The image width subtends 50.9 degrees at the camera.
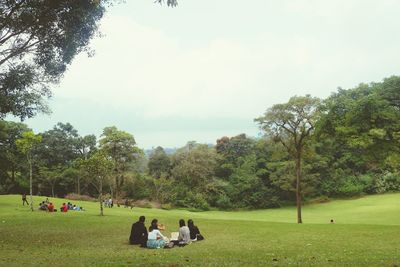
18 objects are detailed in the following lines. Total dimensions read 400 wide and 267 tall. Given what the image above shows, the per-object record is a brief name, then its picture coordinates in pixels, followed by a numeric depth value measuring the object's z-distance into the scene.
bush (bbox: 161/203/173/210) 70.05
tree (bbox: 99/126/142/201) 68.06
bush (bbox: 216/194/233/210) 75.31
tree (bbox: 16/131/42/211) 35.56
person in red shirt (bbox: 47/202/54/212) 39.00
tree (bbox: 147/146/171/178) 82.69
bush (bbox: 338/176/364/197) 76.06
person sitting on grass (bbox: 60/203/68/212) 39.69
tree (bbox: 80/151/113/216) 34.03
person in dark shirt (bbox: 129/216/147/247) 18.95
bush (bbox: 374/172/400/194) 73.88
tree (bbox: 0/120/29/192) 53.53
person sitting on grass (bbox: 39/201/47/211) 40.25
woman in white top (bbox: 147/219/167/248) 17.83
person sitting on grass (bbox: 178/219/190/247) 18.58
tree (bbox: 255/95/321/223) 37.78
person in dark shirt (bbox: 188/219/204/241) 20.02
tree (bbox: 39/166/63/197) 73.38
